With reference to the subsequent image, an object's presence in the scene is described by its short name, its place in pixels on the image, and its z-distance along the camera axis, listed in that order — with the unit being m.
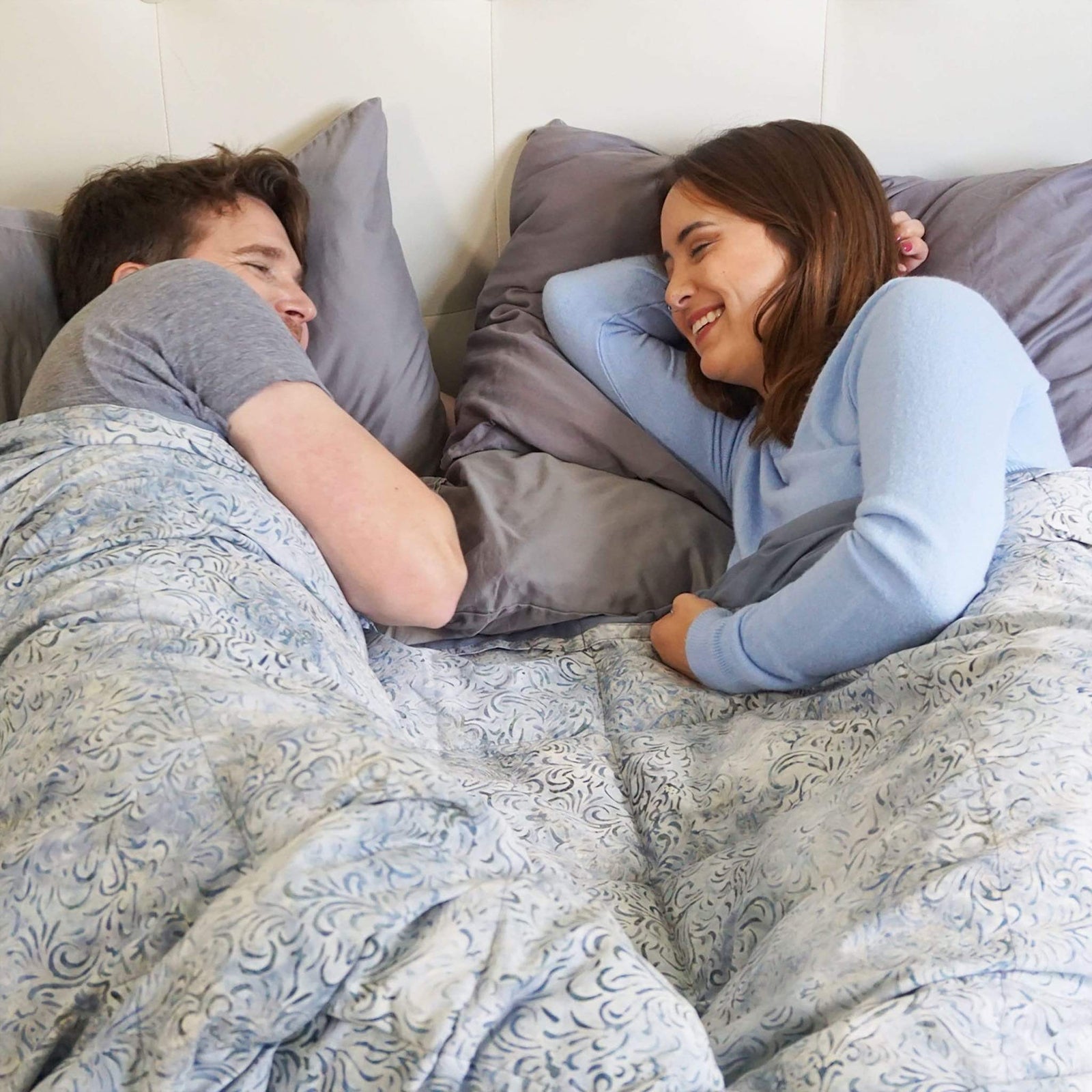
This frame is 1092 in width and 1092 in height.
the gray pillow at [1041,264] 1.35
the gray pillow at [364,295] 1.47
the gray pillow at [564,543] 1.27
